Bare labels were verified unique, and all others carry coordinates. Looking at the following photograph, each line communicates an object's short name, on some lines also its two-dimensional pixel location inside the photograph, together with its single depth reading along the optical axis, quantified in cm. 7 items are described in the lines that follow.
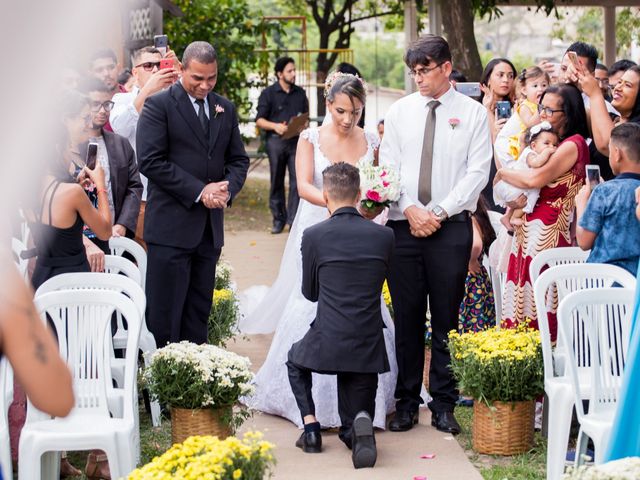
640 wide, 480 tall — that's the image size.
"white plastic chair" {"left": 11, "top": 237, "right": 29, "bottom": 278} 521
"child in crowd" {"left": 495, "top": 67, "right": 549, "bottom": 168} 647
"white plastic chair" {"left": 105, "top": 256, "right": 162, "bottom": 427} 573
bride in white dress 570
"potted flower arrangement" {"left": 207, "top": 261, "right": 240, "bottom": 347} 705
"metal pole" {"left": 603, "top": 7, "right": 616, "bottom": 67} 1716
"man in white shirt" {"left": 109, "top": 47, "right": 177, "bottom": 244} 674
